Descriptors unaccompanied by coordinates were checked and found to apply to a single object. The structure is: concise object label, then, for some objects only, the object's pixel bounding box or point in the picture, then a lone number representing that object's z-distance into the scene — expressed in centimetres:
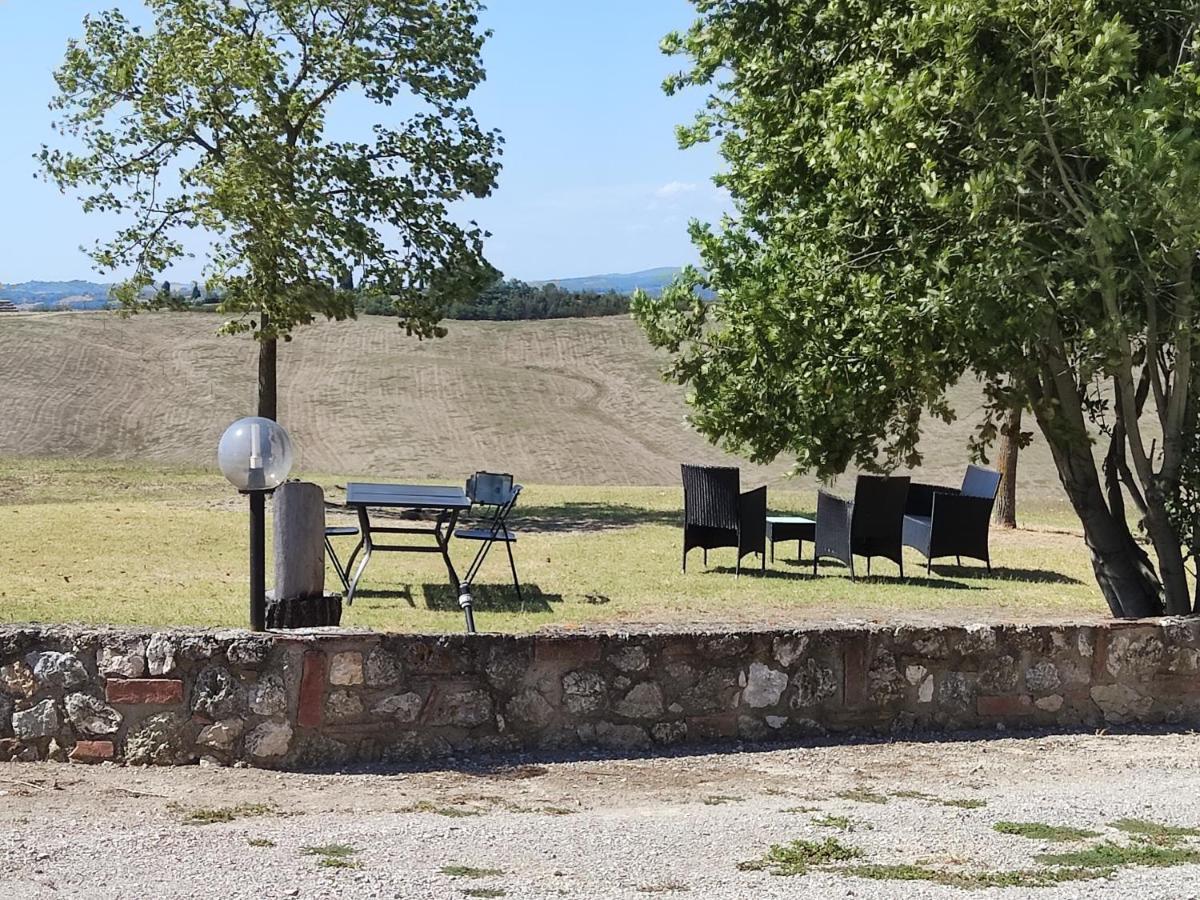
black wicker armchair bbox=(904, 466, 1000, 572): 1302
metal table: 1011
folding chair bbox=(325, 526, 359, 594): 1035
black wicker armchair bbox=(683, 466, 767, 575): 1248
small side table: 1358
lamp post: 618
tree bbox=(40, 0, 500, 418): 2028
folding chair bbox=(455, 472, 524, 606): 1045
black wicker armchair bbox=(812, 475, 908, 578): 1243
